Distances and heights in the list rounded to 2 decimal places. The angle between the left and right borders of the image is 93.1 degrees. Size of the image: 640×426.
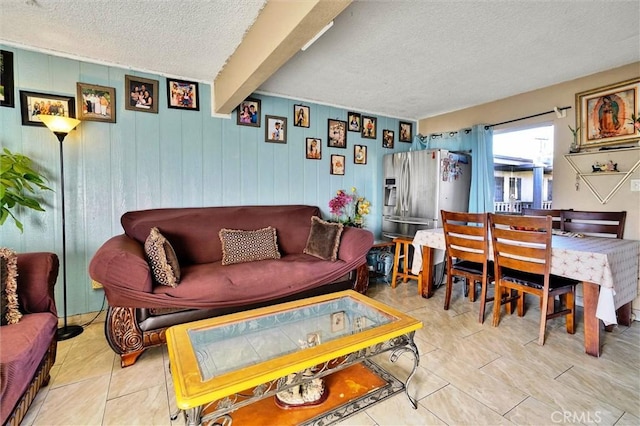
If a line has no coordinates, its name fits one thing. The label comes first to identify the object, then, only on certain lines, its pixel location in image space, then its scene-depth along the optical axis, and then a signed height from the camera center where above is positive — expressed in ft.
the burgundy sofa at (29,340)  3.70 -1.93
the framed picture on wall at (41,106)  7.60 +2.50
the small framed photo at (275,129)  10.89 +2.72
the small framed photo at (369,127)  13.29 +3.42
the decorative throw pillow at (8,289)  4.75 -1.37
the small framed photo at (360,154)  13.11 +2.19
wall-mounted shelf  8.71 +1.22
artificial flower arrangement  11.92 -0.16
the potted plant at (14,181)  6.51 +0.51
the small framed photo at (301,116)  11.48 +3.37
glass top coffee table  3.51 -2.11
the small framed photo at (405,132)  14.48 +3.50
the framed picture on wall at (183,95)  9.21 +3.37
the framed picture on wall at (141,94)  8.64 +3.18
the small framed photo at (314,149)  11.82 +2.18
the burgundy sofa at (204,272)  6.06 -1.69
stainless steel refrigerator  11.66 +0.66
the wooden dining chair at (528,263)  6.82 -1.41
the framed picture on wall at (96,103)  8.12 +2.76
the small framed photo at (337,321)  5.18 -2.14
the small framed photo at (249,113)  10.36 +3.15
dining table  6.19 -1.46
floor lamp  6.97 +1.01
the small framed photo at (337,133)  12.34 +2.93
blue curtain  11.91 +1.59
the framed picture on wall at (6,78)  7.30 +3.04
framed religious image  8.66 +2.73
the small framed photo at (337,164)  12.46 +1.64
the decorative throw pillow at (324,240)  9.25 -1.14
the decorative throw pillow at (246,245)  8.63 -1.23
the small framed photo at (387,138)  13.93 +3.05
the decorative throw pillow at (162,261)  6.61 -1.29
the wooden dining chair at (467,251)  7.97 -1.29
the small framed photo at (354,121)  12.86 +3.56
